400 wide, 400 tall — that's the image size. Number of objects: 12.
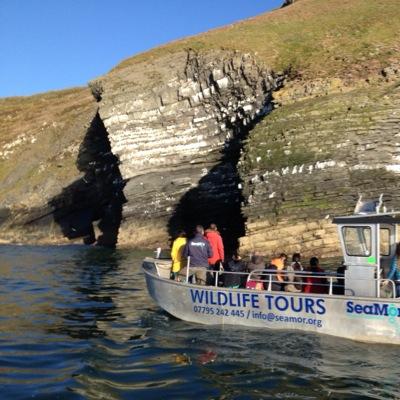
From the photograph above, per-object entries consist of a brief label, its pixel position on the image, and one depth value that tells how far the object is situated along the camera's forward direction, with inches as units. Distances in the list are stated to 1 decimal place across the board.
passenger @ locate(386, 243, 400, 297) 568.7
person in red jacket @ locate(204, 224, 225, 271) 692.1
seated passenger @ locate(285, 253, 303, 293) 609.9
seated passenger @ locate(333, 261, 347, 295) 601.3
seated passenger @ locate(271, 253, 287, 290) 624.9
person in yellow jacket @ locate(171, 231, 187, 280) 693.3
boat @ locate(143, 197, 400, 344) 524.7
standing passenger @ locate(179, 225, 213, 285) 660.1
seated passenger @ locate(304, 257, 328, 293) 608.1
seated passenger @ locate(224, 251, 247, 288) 631.8
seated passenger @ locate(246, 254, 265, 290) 613.6
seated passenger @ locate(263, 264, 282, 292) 617.0
